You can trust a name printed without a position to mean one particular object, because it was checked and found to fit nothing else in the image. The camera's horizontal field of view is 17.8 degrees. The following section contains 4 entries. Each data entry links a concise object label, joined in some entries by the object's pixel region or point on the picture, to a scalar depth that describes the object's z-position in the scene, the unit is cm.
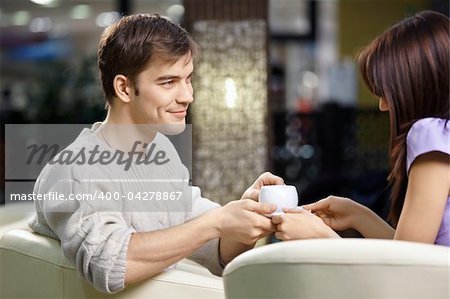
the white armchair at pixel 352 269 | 254
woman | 271
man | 279
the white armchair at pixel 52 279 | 284
